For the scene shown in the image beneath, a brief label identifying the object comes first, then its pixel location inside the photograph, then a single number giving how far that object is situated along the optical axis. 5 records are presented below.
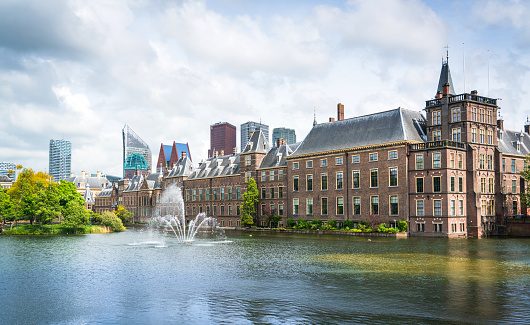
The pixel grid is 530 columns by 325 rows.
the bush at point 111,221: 83.06
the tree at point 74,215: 74.25
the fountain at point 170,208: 108.11
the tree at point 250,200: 86.12
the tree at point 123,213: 122.00
